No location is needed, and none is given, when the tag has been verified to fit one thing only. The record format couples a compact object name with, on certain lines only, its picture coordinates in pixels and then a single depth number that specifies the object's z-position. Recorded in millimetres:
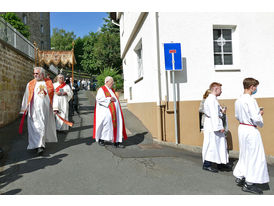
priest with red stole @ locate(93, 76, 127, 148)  6398
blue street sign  7156
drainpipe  7500
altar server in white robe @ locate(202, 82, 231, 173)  4804
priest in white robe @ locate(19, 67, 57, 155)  5500
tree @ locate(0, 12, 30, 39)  20011
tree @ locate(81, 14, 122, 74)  27062
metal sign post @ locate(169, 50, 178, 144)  7111
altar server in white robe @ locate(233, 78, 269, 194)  4012
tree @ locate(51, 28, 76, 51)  57250
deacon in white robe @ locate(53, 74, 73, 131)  7924
